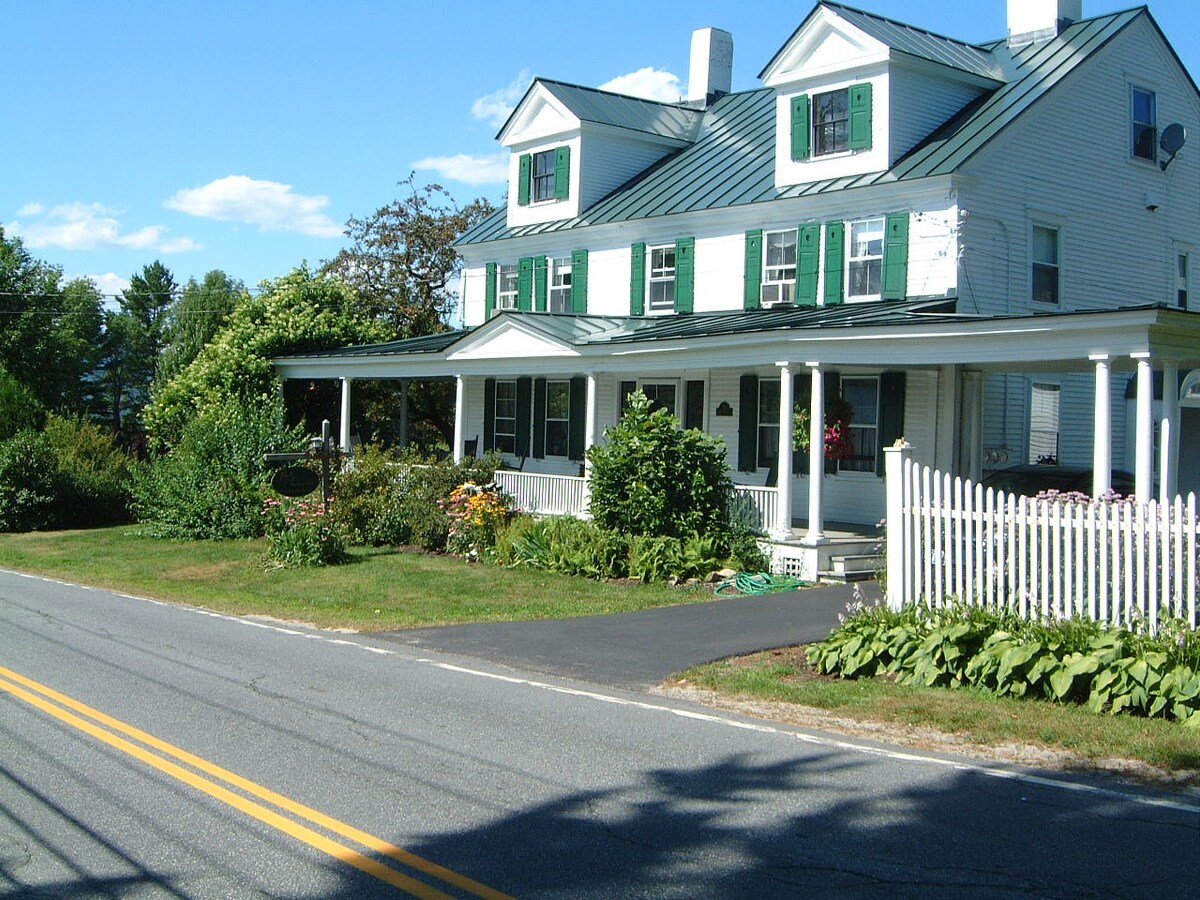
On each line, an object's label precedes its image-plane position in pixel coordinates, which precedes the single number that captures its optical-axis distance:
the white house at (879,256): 19.33
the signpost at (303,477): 21.06
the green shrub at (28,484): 28.92
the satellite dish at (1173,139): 22.59
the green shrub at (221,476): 25.03
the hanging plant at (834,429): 19.42
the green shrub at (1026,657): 8.50
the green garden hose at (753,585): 16.34
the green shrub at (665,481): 18.00
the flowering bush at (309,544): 20.03
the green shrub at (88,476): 30.12
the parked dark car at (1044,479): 17.16
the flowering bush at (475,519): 20.44
